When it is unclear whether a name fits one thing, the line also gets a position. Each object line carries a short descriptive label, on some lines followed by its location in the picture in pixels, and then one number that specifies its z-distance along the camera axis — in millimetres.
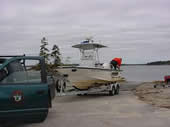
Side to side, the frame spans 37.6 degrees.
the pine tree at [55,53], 24366
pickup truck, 5363
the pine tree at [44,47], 23775
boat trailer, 11151
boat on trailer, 12168
